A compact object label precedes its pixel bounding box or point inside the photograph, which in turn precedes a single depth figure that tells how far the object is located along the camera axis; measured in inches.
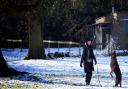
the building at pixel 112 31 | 2113.7
